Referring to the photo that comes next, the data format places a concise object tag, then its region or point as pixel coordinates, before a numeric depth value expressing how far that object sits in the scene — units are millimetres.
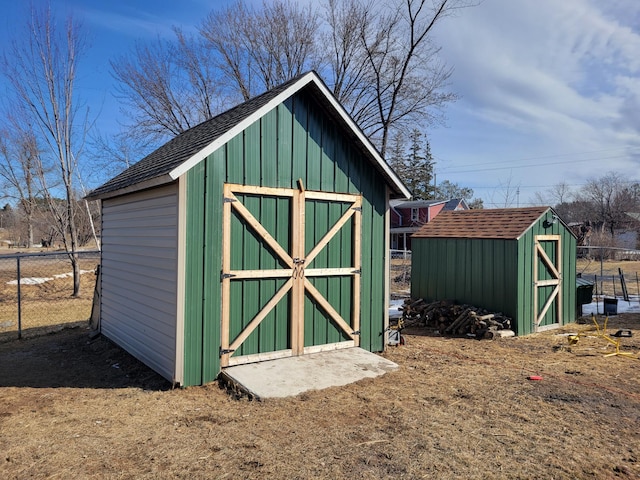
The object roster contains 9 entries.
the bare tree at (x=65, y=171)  13406
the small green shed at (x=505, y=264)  9883
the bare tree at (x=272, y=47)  22250
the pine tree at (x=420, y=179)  51500
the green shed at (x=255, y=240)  5699
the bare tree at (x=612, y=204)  46344
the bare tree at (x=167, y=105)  21812
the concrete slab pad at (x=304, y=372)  5395
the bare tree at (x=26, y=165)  14828
